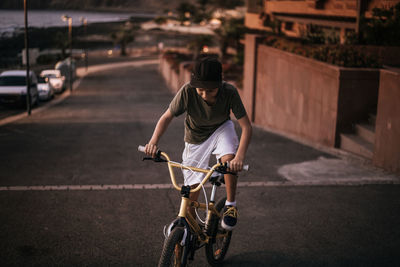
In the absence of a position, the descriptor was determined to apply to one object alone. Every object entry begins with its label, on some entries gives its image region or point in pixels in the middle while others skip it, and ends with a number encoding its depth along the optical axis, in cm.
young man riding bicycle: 425
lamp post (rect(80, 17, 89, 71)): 8452
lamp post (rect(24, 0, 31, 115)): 2251
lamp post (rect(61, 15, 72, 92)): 6247
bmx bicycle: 390
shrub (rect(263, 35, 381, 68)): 1144
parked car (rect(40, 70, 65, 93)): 4044
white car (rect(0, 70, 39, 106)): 2661
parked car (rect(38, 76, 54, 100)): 3284
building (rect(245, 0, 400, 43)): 1869
